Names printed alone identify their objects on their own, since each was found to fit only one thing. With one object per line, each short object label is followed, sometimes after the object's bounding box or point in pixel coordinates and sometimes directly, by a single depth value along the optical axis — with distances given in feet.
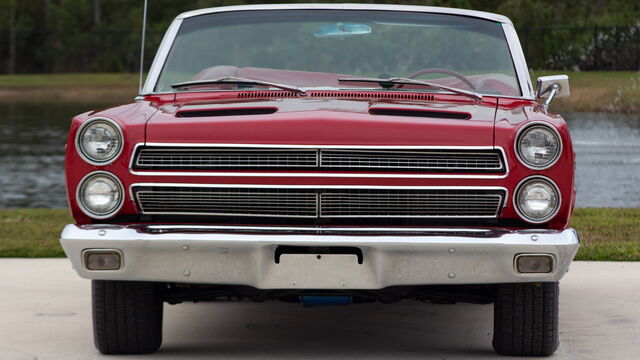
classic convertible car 32.89
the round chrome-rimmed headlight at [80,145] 33.65
